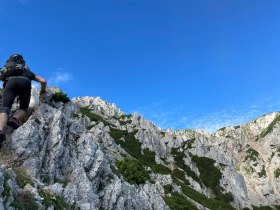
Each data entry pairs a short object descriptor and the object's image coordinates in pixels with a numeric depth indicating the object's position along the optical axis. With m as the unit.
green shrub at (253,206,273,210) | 74.51
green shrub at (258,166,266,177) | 92.69
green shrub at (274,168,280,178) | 89.99
